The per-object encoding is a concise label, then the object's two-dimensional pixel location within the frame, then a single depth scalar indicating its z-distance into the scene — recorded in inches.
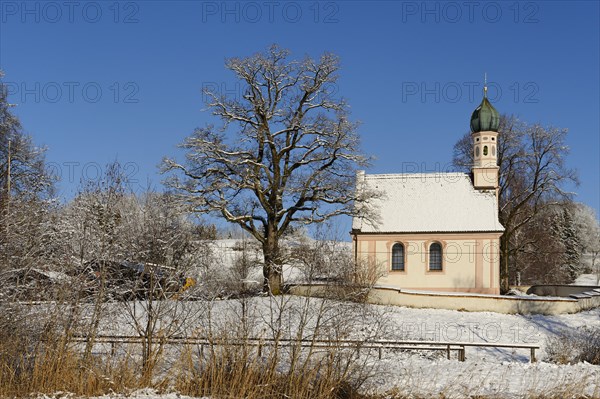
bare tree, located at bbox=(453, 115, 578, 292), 1429.6
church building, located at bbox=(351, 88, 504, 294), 1321.4
